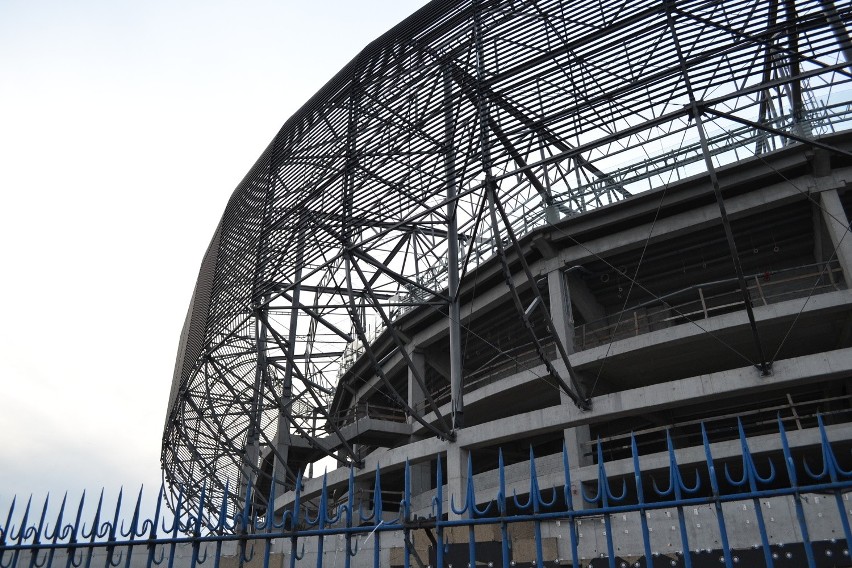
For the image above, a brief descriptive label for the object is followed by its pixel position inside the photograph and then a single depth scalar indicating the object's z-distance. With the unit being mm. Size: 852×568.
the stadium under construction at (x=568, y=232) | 14406
